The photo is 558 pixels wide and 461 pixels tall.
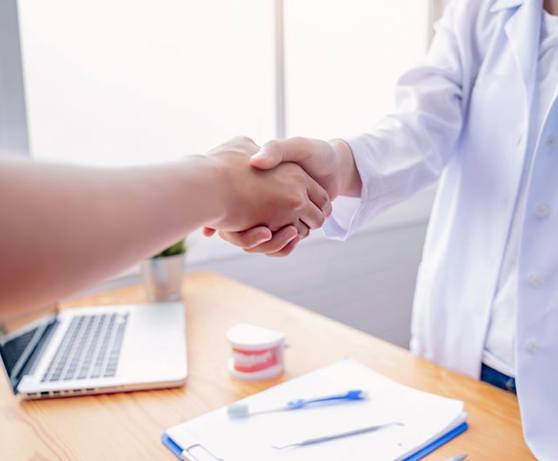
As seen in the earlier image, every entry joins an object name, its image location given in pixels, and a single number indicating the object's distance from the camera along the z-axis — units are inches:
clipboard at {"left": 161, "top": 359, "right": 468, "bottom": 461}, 25.9
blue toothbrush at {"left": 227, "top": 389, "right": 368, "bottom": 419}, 29.1
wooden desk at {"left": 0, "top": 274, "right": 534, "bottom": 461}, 27.2
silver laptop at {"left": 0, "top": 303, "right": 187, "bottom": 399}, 32.8
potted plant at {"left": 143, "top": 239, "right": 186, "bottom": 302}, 46.7
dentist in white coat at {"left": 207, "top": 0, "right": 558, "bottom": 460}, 30.8
